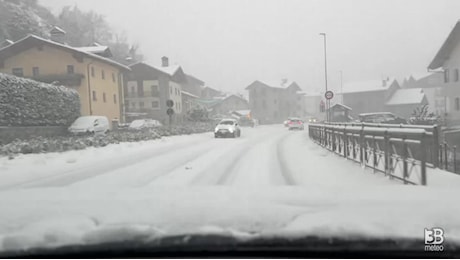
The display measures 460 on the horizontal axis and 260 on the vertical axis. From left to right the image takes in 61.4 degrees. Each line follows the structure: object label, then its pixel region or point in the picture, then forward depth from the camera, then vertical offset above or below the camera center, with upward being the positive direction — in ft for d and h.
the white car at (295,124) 125.37 -2.59
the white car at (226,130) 84.79 -2.41
